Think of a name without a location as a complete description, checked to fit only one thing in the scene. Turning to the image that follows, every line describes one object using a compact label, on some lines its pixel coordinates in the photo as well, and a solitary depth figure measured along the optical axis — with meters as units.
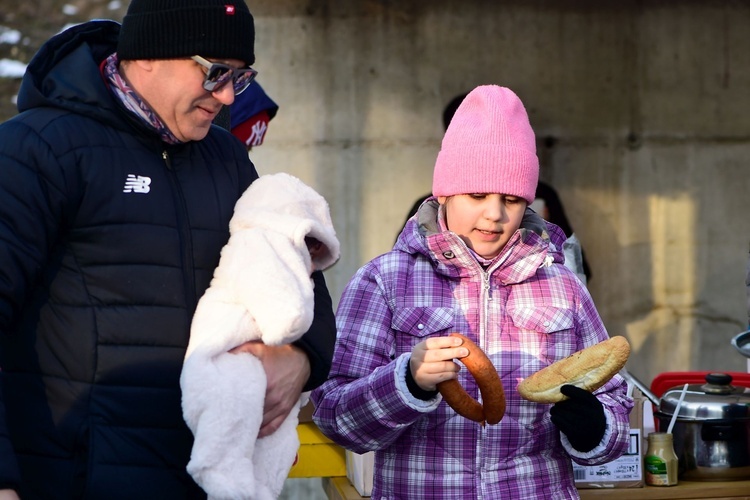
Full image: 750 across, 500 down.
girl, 5.02
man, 3.79
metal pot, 7.57
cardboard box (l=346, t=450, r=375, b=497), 7.25
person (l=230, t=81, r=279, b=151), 8.62
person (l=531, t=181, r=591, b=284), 11.41
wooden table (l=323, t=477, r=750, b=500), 7.46
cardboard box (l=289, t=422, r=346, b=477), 7.73
